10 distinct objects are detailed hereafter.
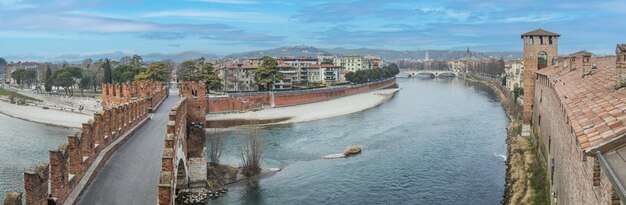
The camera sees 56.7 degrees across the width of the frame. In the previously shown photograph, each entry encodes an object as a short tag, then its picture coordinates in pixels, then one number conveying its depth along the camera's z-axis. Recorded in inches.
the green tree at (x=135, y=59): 4887.8
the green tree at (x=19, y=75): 5049.2
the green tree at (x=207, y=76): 2928.2
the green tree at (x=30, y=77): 5080.7
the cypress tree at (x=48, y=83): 3902.6
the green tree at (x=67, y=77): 3836.1
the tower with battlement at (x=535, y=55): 1641.2
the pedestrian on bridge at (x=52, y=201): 485.6
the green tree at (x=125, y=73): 3422.7
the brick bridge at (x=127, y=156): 513.0
